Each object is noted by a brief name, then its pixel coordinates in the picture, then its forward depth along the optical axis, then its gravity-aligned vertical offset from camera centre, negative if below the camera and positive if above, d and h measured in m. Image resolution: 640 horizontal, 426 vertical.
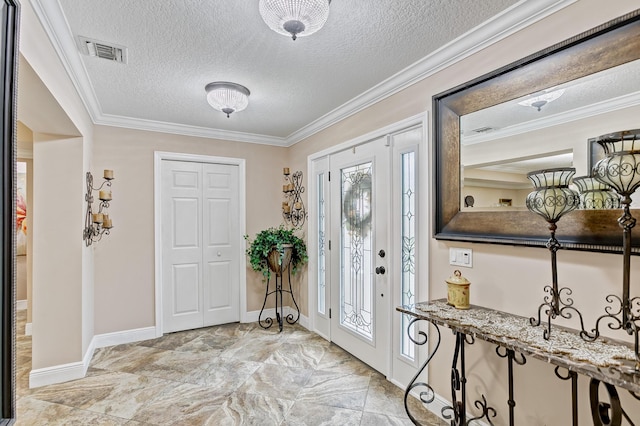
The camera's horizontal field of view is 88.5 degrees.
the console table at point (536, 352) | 1.16 -0.55
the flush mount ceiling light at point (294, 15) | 1.52 +0.95
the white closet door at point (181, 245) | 3.90 -0.35
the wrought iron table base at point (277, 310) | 4.13 -1.24
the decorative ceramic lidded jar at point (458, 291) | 1.91 -0.45
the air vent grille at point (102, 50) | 2.07 +1.10
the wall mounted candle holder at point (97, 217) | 3.11 -0.01
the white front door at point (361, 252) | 2.83 -0.35
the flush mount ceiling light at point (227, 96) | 2.70 +1.00
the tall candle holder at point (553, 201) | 1.46 +0.06
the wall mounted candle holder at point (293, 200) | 4.21 +0.20
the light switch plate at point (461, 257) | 2.07 -0.27
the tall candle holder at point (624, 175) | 1.23 +0.15
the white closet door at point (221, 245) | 4.13 -0.37
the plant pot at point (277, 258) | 3.94 -0.53
